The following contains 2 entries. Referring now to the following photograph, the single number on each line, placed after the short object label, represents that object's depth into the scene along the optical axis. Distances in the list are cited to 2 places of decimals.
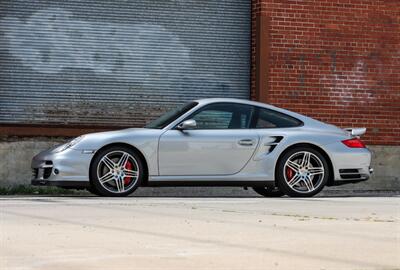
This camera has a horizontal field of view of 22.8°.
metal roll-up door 15.83
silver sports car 12.01
